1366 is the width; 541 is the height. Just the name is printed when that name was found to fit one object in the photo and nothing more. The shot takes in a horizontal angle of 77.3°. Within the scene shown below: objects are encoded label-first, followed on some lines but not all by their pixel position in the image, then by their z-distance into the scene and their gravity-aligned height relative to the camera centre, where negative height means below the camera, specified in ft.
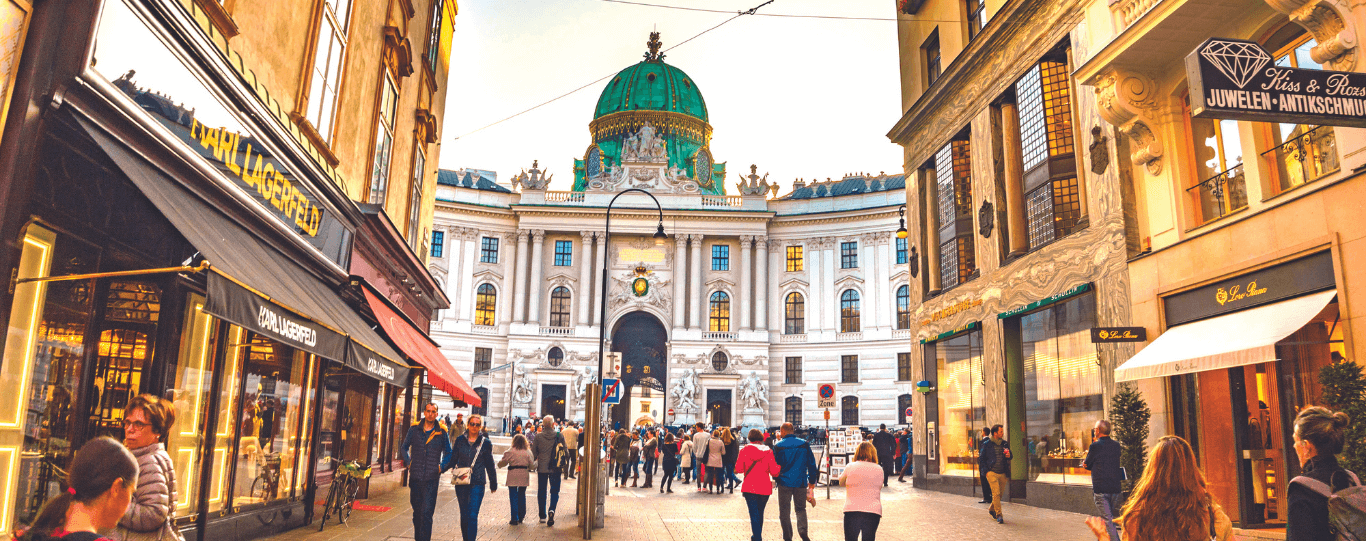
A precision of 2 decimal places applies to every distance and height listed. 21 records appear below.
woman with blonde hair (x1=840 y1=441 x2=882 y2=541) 29.66 -2.52
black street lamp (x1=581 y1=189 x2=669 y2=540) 41.39 -1.71
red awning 46.03 +3.52
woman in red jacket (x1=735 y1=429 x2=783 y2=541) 36.70 -2.41
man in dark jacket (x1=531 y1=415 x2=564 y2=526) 48.34 -2.80
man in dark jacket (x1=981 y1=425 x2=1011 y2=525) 50.64 -2.18
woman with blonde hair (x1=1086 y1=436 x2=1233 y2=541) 13.02 -1.09
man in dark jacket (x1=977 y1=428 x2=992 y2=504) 53.83 -2.09
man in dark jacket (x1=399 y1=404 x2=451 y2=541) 33.32 -2.17
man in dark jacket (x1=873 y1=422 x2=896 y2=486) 88.38 -2.45
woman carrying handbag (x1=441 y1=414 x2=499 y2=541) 34.99 -2.44
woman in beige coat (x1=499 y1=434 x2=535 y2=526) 45.27 -2.69
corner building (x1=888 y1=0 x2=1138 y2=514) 54.13 +13.67
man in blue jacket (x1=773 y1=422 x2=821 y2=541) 38.40 -2.28
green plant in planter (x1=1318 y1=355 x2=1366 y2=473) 29.17 +1.27
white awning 35.01 +4.08
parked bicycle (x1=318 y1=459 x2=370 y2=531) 43.24 -4.03
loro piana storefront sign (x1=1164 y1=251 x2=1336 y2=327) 35.76 +6.51
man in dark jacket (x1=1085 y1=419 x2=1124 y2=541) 35.37 -1.80
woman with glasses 14.99 -1.25
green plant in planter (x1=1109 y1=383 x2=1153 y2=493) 44.52 +0.15
